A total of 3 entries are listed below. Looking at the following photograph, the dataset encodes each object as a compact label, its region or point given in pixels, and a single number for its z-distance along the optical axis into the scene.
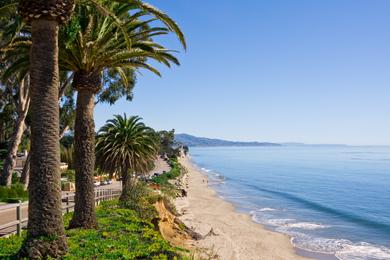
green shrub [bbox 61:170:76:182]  47.97
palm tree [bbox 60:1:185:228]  13.08
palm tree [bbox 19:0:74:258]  9.25
